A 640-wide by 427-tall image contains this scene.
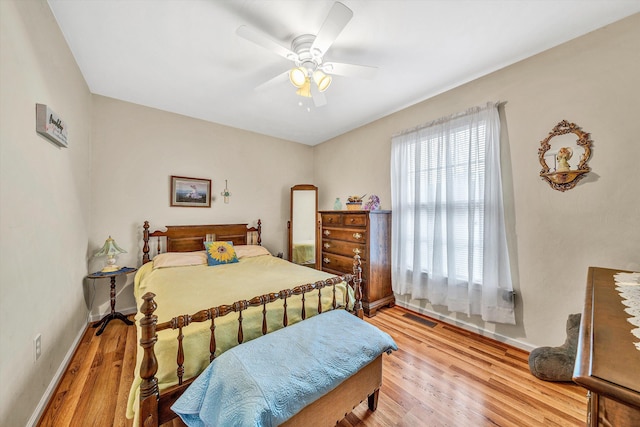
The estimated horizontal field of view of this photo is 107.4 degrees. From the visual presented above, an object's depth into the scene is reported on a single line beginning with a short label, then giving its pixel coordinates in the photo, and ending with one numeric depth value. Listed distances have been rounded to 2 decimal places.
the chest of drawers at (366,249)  3.00
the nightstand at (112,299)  2.56
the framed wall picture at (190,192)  3.35
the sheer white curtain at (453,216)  2.27
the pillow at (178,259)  2.82
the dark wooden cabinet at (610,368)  0.52
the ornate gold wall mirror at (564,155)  1.88
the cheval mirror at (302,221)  4.29
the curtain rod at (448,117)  2.32
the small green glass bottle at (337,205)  3.73
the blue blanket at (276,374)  1.03
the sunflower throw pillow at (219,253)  3.04
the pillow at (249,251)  3.40
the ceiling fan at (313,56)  1.55
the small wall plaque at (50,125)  1.53
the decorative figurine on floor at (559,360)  1.75
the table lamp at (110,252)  2.69
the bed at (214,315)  1.17
